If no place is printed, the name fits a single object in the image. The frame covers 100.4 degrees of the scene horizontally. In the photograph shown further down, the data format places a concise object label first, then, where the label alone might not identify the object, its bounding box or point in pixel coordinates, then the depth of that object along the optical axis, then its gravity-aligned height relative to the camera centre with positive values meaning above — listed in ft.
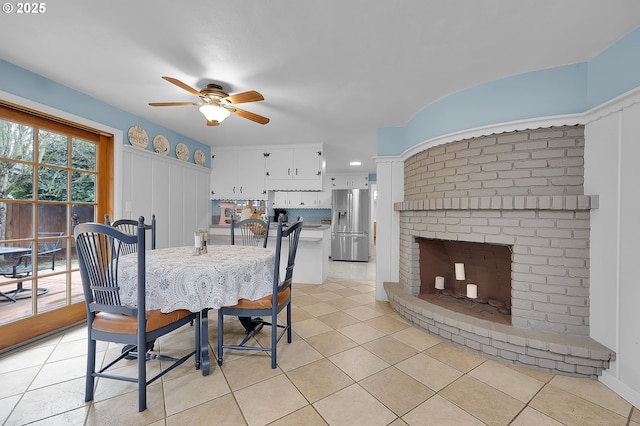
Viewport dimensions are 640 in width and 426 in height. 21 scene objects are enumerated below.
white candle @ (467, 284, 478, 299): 8.96 -2.74
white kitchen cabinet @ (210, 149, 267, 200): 15.11 +1.93
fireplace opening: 8.64 -2.44
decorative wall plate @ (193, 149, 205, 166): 14.15 +2.75
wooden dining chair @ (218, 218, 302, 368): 6.30 -2.38
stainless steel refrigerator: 20.74 -1.12
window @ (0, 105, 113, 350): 7.18 -0.02
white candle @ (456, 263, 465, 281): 9.36 -2.19
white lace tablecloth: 5.37 -1.54
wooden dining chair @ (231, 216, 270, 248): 9.57 -0.83
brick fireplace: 6.31 -0.66
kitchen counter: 13.80 -2.31
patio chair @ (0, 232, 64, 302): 7.20 -1.57
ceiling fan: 7.04 +2.94
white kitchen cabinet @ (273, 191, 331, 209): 19.49 +0.62
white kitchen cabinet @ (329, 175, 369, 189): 24.54 +2.51
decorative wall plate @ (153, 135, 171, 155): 11.50 +2.79
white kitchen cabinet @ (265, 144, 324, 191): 14.48 +2.24
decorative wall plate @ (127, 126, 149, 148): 10.29 +2.82
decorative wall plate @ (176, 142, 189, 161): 12.79 +2.77
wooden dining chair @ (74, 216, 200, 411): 4.81 -1.81
